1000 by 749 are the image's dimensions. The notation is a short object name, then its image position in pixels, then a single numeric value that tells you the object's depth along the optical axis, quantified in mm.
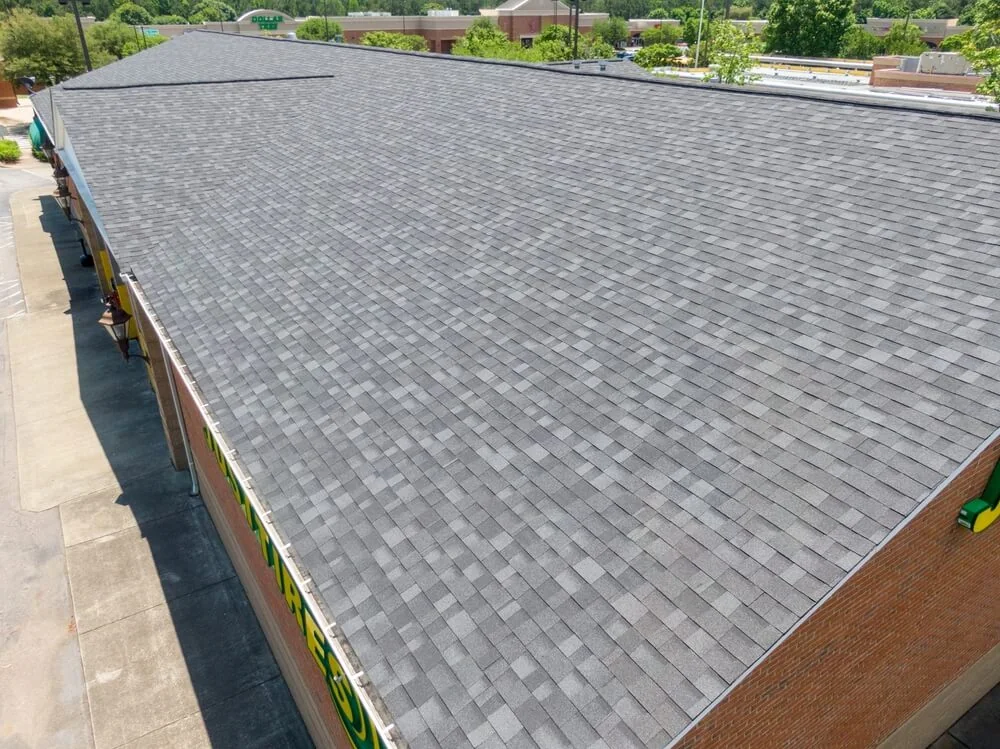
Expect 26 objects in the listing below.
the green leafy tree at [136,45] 63159
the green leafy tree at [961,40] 27339
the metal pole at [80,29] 37812
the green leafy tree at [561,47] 55250
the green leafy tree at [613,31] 95206
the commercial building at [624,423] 5730
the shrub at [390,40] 66575
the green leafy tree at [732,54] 34031
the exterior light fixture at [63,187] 29531
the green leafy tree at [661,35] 98500
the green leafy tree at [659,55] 62853
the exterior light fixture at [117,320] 18844
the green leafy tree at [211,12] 118044
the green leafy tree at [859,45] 82562
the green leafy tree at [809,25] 79375
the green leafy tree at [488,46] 51875
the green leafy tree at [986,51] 24180
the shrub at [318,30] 80812
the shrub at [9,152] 45938
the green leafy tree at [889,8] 118975
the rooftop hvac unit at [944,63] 46531
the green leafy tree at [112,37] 62188
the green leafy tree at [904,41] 74375
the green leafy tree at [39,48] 50344
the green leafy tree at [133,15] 116569
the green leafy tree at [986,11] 24953
